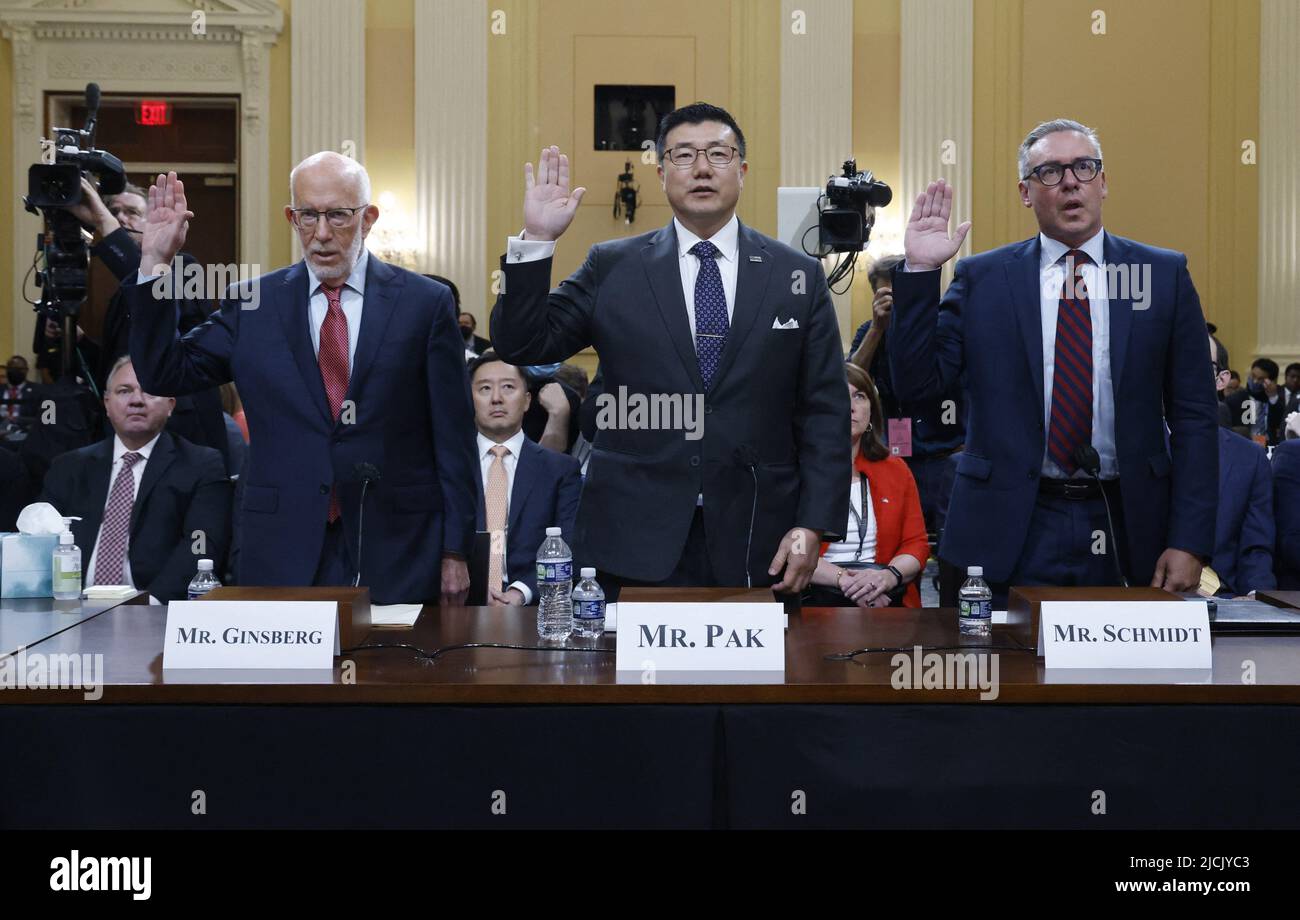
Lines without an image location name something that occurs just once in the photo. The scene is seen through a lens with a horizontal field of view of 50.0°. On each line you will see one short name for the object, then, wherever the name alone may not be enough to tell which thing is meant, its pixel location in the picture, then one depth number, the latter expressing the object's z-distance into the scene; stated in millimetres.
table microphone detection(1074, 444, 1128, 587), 2449
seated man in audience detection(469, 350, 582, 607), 3646
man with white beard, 2637
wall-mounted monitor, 10398
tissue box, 2637
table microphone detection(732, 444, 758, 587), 2373
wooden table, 1795
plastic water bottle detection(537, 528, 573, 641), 2232
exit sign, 10555
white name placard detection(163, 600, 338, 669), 1926
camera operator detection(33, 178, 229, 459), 3094
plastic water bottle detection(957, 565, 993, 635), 2202
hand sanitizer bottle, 2607
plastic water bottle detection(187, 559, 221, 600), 2689
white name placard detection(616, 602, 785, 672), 1885
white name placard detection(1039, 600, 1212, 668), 1925
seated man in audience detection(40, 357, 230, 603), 3678
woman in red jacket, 3818
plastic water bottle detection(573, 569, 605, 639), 2193
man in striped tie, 2559
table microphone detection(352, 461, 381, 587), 2312
